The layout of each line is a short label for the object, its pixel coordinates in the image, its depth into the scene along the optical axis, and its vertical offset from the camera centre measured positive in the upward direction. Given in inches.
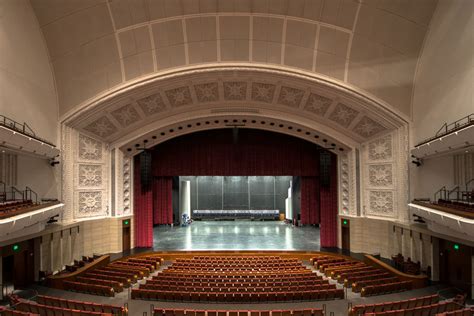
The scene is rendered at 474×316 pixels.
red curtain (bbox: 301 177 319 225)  902.4 -56.1
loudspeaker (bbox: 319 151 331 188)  837.2 +17.9
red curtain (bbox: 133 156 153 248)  844.0 -82.2
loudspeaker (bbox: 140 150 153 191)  845.2 +25.3
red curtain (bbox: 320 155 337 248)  844.0 -82.4
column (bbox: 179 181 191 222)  1190.3 -65.8
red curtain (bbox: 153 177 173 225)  920.3 -55.3
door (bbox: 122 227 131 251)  804.0 -128.9
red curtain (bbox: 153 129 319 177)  862.5 +55.5
